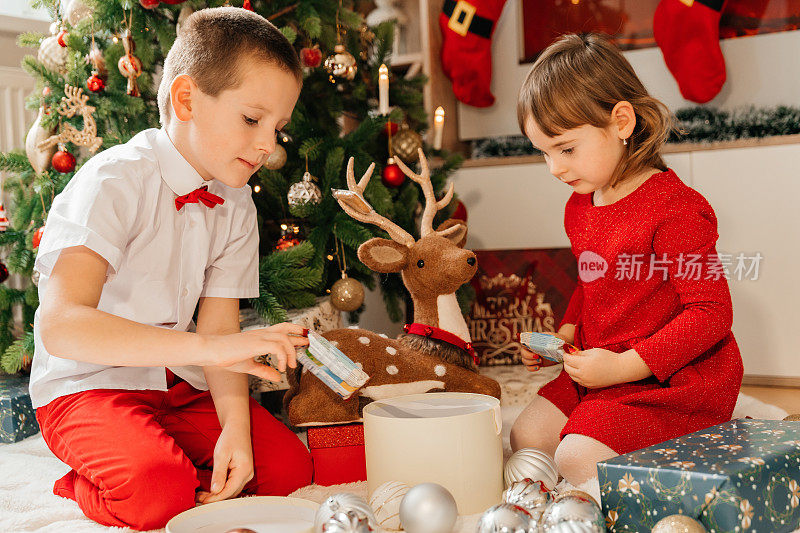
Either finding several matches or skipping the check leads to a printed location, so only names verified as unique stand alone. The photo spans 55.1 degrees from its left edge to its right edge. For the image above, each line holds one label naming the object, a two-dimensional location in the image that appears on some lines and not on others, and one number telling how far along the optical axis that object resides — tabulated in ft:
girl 3.65
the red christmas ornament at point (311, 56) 5.13
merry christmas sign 6.32
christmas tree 4.90
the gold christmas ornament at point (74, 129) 4.91
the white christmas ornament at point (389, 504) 2.98
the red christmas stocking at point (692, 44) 6.46
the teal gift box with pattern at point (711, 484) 2.63
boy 3.09
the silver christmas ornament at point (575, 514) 2.55
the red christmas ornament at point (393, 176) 5.42
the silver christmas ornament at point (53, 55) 5.12
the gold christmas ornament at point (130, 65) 4.75
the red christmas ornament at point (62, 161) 4.93
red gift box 3.82
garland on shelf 6.10
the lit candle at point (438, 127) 6.03
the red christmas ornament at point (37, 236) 4.96
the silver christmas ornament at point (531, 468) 3.28
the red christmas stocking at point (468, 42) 7.18
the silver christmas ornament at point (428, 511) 2.75
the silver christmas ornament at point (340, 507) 2.71
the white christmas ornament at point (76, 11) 5.01
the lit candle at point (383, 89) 5.42
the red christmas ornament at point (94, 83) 4.87
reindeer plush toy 3.98
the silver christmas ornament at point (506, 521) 2.57
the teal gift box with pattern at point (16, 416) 4.83
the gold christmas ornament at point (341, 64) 5.33
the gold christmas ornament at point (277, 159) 5.06
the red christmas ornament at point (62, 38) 5.08
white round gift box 3.10
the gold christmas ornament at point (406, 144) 5.64
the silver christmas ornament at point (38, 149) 5.04
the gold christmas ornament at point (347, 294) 5.08
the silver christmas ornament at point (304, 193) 4.92
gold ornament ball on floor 2.53
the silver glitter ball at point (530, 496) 2.83
